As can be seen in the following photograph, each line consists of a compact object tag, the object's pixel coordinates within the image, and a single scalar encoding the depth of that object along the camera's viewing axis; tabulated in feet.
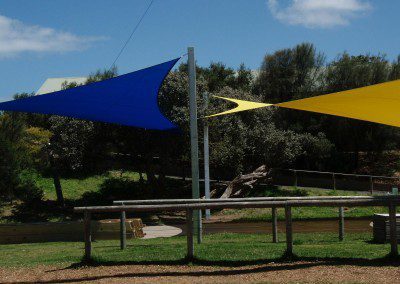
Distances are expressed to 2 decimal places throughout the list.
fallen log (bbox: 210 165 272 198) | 80.23
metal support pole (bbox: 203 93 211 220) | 59.26
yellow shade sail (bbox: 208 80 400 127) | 32.45
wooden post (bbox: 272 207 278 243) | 35.83
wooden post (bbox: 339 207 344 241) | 37.08
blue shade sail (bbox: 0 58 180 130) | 34.81
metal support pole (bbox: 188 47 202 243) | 35.86
